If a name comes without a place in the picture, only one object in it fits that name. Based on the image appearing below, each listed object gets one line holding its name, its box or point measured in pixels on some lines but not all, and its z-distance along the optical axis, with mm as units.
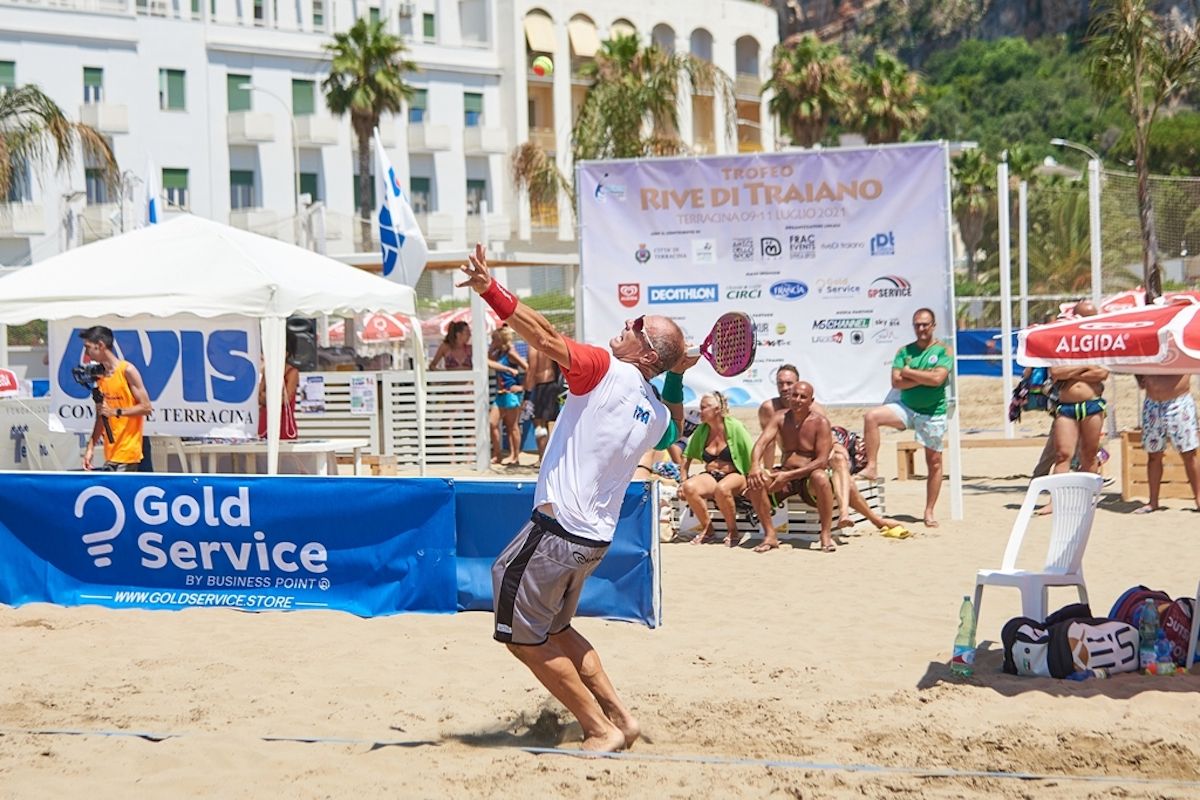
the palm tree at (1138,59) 19312
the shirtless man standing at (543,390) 16969
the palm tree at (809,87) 44344
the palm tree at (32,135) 24922
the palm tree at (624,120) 34344
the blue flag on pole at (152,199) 20625
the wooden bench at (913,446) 15539
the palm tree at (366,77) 41969
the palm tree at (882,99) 46656
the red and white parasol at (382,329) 25452
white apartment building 44406
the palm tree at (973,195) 54594
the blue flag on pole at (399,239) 17031
